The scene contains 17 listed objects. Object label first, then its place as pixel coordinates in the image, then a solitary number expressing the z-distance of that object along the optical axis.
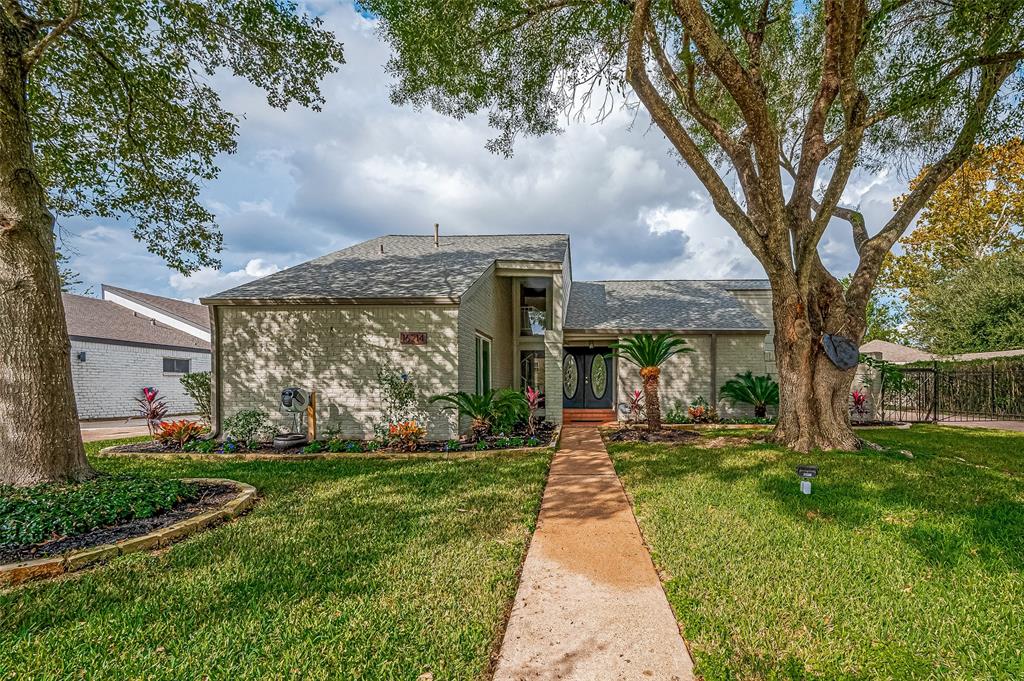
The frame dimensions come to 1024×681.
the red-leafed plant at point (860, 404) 12.52
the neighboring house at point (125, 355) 15.59
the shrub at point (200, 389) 10.77
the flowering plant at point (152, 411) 9.88
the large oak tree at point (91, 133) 4.89
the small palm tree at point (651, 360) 9.92
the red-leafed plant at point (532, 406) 9.48
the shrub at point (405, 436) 8.20
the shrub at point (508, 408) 9.45
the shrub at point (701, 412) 12.20
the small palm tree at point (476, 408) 8.79
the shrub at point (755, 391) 12.19
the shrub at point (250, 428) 8.84
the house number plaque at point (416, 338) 8.94
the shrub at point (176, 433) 8.75
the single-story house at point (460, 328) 9.02
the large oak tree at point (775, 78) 7.41
